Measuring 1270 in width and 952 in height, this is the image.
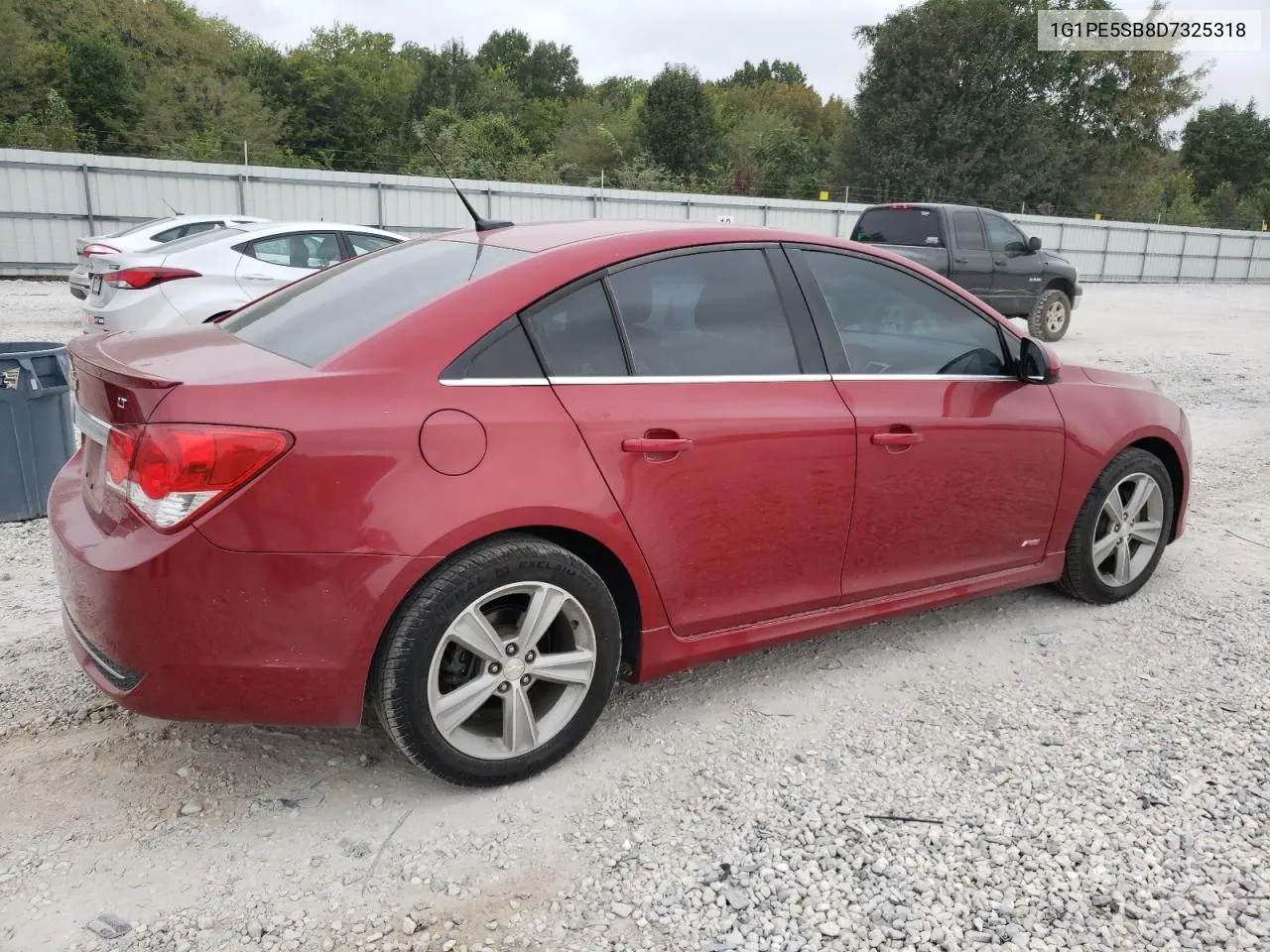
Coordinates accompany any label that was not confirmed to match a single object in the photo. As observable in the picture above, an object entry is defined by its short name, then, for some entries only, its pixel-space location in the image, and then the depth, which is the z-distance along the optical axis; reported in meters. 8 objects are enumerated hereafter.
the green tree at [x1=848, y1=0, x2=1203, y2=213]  46.69
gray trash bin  4.93
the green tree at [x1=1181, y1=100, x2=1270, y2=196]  62.09
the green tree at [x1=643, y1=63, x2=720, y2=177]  48.03
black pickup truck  13.34
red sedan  2.46
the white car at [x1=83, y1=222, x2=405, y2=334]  8.42
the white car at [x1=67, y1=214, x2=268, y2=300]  10.78
